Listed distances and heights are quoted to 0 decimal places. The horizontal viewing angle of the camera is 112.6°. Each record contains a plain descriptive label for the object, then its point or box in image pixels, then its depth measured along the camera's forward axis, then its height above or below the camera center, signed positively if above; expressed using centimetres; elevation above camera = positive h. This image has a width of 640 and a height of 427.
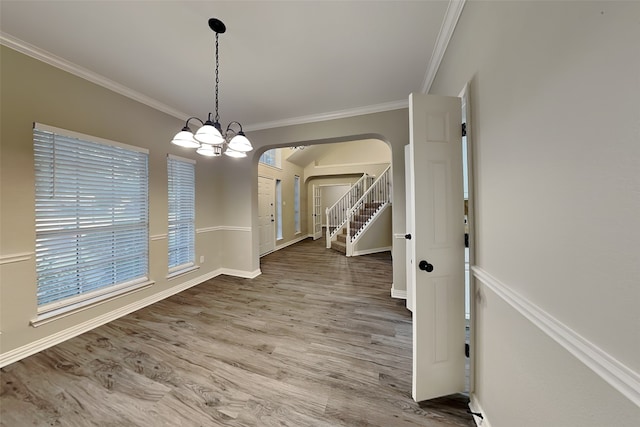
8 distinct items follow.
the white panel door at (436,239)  139 -17
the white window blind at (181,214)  321 +5
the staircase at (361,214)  572 +0
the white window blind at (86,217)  203 +2
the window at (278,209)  657 +20
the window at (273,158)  609 +170
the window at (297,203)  769 +45
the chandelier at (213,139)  168 +66
